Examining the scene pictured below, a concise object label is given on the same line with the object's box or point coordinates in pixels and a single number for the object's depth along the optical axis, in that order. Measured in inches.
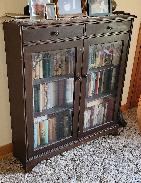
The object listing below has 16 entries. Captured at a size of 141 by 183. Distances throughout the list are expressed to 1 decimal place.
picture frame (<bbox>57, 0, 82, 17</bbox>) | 54.9
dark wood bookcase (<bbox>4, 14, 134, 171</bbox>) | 50.8
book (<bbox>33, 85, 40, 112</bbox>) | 55.8
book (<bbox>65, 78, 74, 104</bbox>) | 59.6
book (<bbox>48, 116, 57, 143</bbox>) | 61.5
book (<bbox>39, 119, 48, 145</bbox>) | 60.4
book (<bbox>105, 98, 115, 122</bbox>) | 71.3
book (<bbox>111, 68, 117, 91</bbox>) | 68.0
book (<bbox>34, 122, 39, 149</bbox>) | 59.2
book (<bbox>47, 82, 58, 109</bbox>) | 58.4
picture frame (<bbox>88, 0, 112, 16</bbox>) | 58.7
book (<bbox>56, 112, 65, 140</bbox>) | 62.6
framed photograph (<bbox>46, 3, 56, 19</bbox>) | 52.4
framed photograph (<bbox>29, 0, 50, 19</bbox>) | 51.7
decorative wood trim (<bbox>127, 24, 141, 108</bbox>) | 85.2
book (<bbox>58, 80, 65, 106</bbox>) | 59.2
